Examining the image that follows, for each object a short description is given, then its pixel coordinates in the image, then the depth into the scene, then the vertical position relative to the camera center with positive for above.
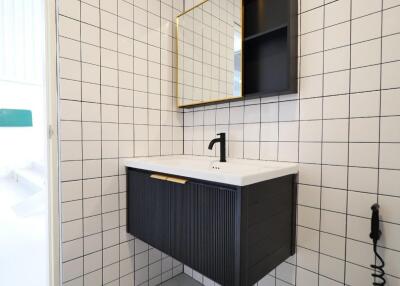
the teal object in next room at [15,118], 1.32 +0.11
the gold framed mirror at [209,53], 1.33 +0.56
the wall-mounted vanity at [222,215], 0.87 -0.37
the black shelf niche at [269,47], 1.14 +0.51
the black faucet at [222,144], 1.41 -0.05
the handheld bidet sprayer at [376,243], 0.90 -0.45
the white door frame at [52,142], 1.16 -0.04
